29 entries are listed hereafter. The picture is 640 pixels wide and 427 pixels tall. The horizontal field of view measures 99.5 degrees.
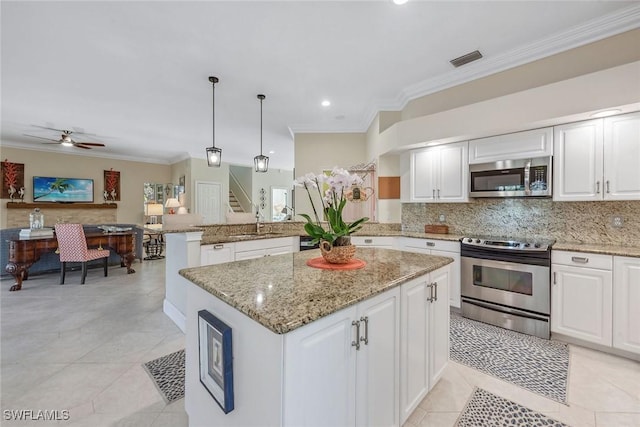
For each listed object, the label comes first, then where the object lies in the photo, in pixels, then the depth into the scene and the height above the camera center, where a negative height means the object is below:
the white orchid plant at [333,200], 1.63 +0.08
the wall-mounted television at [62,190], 6.68 +0.54
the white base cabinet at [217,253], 2.93 -0.47
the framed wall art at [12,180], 6.25 +0.70
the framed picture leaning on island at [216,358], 1.13 -0.66
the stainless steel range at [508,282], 2.61 -0.72
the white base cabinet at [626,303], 2.19 -0.73
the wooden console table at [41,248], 4.27 -0.65
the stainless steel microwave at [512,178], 2.80 +0.39
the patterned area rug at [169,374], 1.91 -1.27
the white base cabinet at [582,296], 2.30 -0.74
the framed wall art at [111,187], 7.60 +0.68
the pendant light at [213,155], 3.42 +0.72
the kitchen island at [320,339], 0.97 -0.56
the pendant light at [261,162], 3.86 +0.72
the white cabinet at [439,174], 3.38 +0.51
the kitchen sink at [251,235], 3.51 -0.33
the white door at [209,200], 7.96 +0.34
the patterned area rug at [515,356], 1.99 -1.23
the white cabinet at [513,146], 2.79 +0.74
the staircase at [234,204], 10.05 +0.28
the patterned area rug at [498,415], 1.63 -1.26
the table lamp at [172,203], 7.55 +0.23
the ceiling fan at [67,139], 5.10 +1.37
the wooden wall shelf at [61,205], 6.36 +0.13
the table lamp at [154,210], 7.73 +0.03
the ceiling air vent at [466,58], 2.84 +1.66
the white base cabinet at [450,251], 3.17 -0.47
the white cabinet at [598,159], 2.38 +0.50
